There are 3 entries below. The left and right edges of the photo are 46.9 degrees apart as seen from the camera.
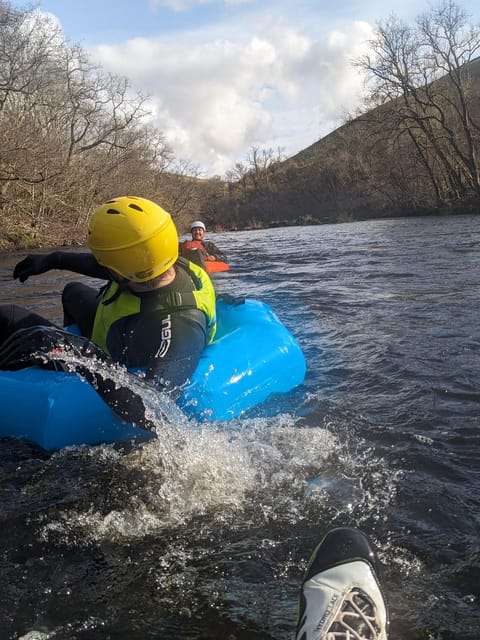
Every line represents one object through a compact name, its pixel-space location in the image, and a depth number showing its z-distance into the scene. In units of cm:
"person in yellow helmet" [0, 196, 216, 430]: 257
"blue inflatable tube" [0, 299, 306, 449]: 292
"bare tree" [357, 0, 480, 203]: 2372
